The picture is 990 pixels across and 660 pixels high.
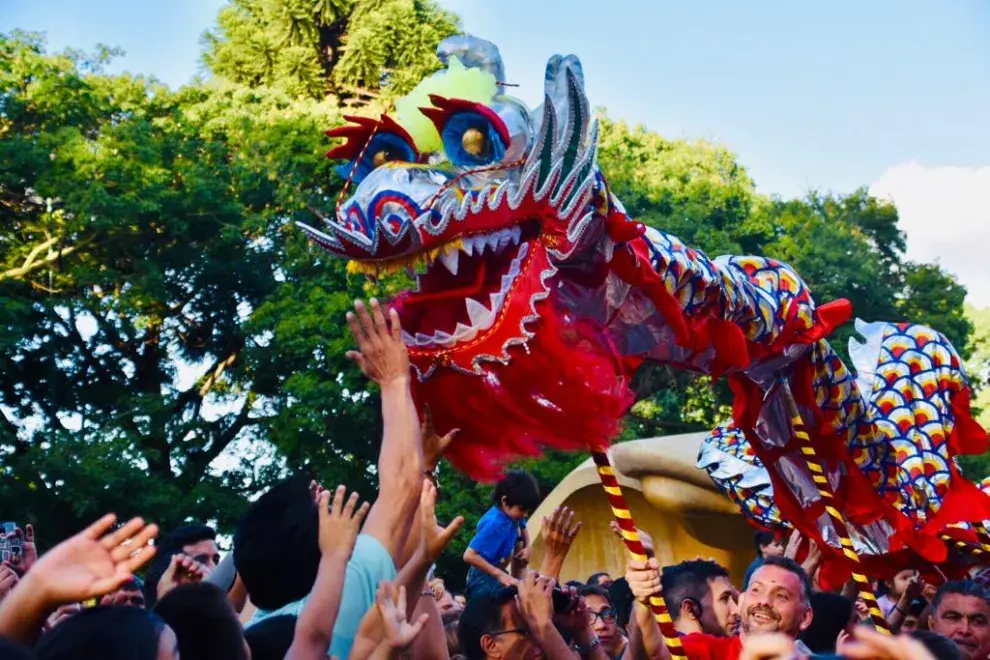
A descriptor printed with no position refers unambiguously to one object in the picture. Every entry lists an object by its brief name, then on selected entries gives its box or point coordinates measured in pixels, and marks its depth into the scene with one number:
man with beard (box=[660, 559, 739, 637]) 4.84
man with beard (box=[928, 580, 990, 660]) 4.40
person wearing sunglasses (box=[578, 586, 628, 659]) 5.02
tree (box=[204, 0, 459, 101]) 19.23
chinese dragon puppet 3.97
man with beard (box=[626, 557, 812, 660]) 4.05
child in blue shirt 5.26
